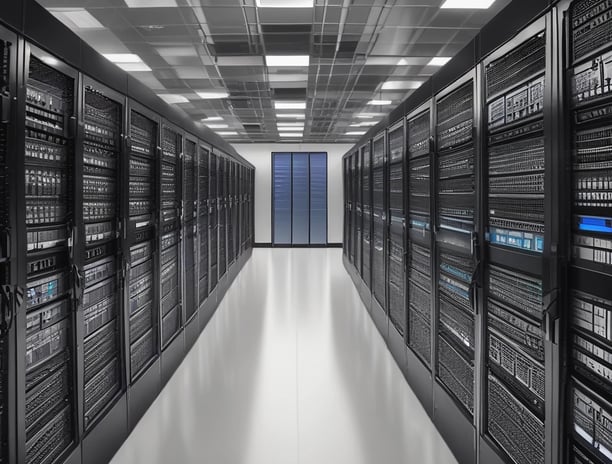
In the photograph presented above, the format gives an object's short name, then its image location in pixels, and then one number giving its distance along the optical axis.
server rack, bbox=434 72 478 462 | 2.24
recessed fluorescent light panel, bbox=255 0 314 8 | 3.70
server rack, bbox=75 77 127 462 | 2.09
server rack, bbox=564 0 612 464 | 1.24
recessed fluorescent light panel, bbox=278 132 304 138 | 11.26
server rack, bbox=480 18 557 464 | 1.61
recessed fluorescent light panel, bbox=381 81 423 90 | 6.47
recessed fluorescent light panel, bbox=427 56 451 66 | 5.31
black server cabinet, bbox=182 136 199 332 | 4.14
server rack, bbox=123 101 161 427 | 2.71
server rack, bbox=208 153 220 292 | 5.61
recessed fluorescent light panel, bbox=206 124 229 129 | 10.03
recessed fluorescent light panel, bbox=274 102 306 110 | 7.71
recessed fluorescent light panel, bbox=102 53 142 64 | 5.16
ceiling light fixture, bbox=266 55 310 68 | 5.24
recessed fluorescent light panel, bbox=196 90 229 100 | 6.94
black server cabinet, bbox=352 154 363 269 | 6.74
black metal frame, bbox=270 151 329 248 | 13.16
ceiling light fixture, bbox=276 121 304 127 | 9.70
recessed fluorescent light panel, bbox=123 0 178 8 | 3.69
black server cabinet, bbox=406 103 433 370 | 3.01
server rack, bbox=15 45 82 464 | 1.58
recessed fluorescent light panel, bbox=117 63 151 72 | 5.54
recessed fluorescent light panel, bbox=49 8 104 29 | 3.87
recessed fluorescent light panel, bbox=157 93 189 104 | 7.20
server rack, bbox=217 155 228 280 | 6.43
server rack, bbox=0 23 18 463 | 1.44
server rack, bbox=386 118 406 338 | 3.74
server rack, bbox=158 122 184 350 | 3.43
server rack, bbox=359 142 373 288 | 5.61
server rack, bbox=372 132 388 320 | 4.55
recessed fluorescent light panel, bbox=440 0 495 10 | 3.70
